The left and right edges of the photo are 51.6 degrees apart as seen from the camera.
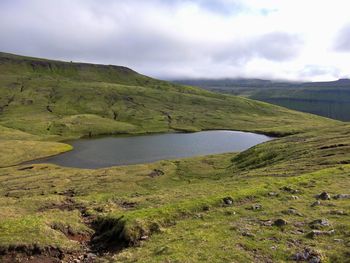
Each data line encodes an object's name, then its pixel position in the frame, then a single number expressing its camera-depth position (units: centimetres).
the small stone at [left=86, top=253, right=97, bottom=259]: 2751
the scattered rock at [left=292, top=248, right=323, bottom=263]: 2241
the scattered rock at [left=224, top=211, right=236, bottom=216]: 3375
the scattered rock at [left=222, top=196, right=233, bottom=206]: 3737
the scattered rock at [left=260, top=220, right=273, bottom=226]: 2997
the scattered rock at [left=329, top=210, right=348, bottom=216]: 3123
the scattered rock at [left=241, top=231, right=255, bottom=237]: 2756
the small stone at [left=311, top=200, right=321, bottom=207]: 3509
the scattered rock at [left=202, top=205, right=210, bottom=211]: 3563
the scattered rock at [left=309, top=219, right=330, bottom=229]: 2845
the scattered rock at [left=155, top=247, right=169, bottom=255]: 2495
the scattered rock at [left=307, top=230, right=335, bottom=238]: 2661
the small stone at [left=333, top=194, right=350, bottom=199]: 3743
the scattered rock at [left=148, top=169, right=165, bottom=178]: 9067
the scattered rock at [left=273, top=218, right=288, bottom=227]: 2944
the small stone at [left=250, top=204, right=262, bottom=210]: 3517
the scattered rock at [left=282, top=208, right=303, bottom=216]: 3252
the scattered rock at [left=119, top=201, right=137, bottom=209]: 4278
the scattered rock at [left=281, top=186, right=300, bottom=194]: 4139
